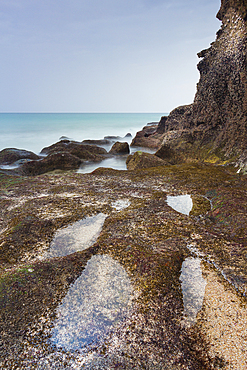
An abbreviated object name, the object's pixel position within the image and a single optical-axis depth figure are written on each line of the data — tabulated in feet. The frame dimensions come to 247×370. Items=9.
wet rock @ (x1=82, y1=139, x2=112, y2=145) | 100.78
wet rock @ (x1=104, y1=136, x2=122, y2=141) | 131.75
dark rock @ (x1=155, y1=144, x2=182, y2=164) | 49.26
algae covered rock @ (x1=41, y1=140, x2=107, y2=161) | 61.16
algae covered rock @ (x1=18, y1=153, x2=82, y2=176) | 48.55
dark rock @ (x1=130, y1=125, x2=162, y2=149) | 84.59
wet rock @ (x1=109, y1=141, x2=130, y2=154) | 72.38
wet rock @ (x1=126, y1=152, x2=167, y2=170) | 43.70
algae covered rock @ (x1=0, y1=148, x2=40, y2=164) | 60.23
